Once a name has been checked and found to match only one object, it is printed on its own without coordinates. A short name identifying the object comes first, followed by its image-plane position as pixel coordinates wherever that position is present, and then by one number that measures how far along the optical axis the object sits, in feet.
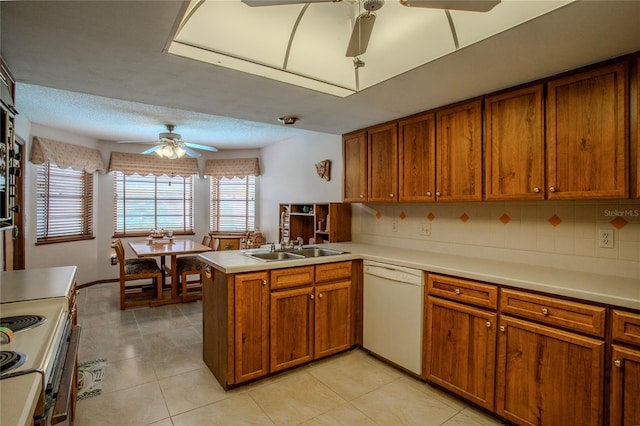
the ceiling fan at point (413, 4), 3.89
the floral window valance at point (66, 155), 14.51
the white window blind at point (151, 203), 18.66
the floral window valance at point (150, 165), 18.19
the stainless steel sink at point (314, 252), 10.26
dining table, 14.06
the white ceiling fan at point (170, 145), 14.48
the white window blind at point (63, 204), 15.29
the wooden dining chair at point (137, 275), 13.92
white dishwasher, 7.97
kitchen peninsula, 5.31
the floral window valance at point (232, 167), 19.93
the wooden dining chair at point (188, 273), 14.84
